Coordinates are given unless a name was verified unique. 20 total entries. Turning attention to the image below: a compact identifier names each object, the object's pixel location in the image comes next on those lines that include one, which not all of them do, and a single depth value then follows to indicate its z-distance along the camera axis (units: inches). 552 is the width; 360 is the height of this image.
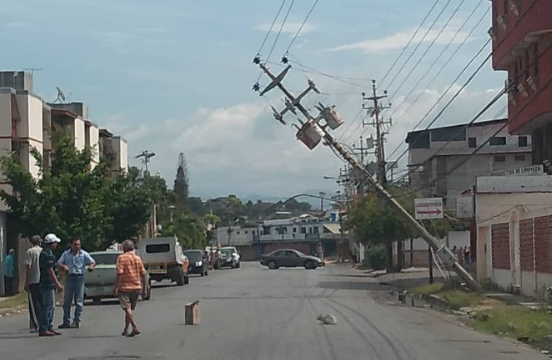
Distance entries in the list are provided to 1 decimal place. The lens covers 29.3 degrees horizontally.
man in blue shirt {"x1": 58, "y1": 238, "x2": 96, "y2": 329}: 826.8
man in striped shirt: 762.8
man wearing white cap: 762.8
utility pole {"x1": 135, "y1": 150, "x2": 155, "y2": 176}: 4220.0
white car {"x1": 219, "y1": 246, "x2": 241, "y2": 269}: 3237.7
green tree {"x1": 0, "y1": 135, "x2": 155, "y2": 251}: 1590.8
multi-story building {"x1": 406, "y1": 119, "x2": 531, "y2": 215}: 3233.3
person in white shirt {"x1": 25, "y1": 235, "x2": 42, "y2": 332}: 782.5
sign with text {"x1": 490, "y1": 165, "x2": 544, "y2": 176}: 1732.8
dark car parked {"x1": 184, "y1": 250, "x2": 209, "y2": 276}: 2300.7
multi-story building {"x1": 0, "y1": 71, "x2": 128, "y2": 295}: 1793.8
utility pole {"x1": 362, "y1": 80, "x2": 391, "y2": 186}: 2224.5
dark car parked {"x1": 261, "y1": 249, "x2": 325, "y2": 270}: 2893.7
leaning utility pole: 1654.8
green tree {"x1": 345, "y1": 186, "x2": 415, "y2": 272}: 2207.2
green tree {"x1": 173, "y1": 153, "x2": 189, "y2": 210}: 5851.4
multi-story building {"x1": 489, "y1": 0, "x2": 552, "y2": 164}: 1483.8
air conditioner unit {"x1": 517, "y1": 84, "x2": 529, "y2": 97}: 1647.4
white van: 1791.3
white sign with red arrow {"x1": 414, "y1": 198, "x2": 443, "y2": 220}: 1482.5
